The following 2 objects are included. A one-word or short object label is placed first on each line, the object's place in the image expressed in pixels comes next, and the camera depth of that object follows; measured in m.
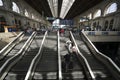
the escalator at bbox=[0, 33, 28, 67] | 4.77
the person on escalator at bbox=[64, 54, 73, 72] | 3.84
